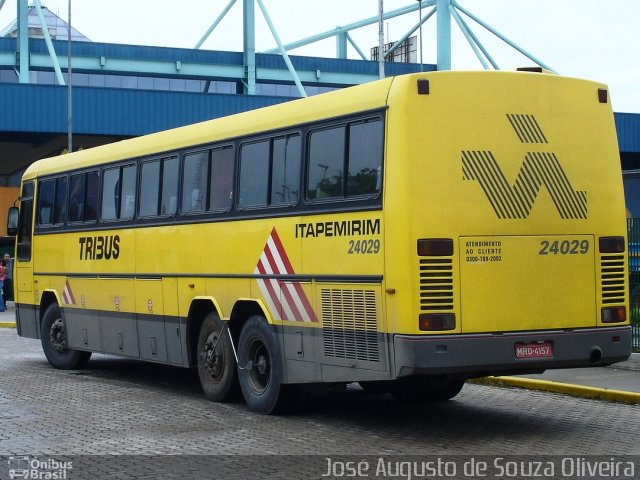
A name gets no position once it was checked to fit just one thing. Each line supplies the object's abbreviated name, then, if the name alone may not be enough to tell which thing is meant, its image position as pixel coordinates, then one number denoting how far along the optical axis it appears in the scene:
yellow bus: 10.52
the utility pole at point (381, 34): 34.53
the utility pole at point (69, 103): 37.13
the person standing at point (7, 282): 37.28
